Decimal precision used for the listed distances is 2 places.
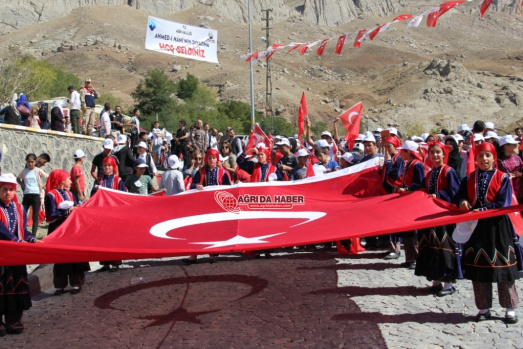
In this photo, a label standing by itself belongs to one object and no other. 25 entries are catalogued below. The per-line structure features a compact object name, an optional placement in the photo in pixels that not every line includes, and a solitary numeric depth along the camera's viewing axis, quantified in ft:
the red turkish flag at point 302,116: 50.34
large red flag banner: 19.52
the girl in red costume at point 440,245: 23.76
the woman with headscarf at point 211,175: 32.42
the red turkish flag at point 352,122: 47.06
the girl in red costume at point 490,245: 20.17
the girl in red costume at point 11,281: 21.66
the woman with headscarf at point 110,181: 31.89
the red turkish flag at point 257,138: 47.44
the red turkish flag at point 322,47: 58.79
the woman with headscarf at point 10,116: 52.29
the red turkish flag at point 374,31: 48.78
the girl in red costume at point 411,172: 25.94
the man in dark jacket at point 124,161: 42.91
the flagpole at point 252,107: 107.34
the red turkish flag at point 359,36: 51.21
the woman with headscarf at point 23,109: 58.85
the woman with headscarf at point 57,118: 57.57
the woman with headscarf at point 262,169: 33.83
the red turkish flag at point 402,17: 46.97
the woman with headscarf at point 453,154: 31.28
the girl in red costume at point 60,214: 27.04
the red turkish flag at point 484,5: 36.33
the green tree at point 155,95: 229.04
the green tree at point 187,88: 260.83
